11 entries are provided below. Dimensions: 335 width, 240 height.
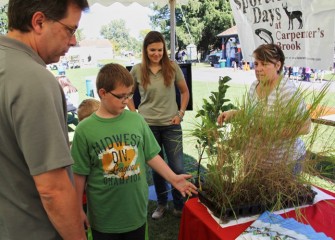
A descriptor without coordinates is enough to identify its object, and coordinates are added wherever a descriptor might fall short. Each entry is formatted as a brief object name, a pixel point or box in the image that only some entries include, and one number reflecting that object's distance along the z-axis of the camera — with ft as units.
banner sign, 7.97
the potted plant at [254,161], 4.00
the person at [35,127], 2.77
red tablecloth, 4.00
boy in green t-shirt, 4.96
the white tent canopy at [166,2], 13.25
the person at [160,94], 8.73
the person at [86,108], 6.73
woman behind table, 4.06
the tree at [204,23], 103.45
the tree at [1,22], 58.95
